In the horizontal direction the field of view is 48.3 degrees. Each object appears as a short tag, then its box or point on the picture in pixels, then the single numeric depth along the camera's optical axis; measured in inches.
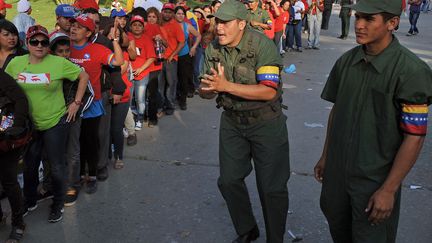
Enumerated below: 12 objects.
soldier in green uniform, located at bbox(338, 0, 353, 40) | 637.2
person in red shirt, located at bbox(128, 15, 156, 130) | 244.5
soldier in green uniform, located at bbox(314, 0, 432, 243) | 89.5
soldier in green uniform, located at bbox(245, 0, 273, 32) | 334.6
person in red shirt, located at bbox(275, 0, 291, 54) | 466.3
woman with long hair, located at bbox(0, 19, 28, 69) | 165.3
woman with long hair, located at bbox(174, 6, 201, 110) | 304.5
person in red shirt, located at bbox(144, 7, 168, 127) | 266.1
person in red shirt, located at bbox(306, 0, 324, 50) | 567.8
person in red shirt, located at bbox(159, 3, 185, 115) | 285.9
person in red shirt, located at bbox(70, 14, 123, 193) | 175.2
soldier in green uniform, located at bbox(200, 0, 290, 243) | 126.4
